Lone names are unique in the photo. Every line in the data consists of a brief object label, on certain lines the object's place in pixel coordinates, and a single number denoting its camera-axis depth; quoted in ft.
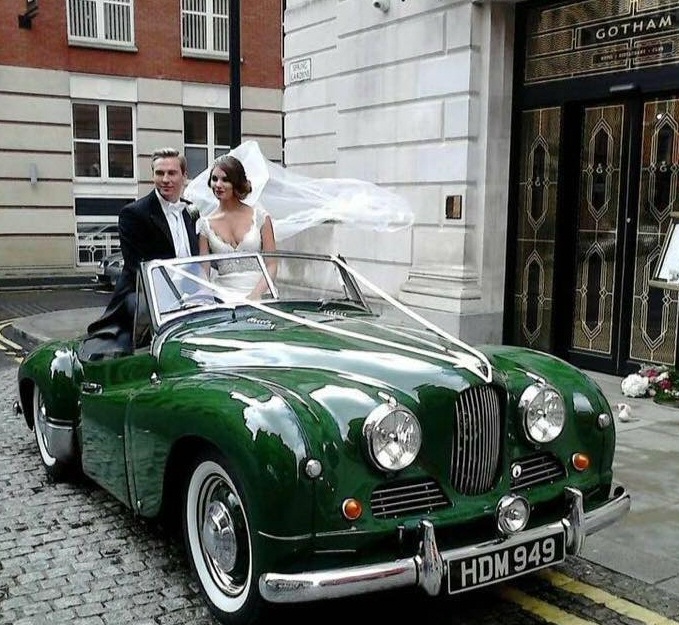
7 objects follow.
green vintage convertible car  10.12
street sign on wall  41.79
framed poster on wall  22.99
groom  17.40
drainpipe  33.14
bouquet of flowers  24.21
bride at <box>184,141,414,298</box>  17.94
